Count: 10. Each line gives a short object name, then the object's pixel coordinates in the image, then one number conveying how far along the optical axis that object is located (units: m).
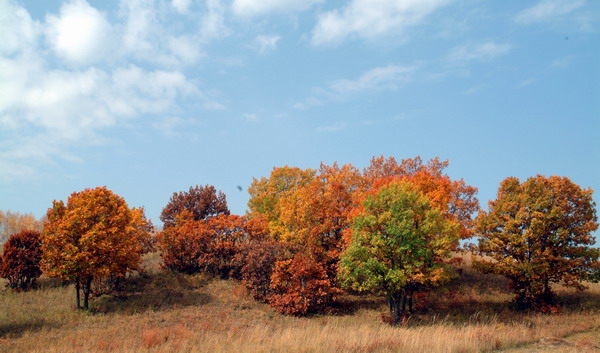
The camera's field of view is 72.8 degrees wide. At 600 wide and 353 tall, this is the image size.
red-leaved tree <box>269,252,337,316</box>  36.66
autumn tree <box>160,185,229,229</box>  58.12
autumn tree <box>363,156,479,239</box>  40.31
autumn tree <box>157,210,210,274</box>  48.62
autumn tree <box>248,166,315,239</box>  58.09
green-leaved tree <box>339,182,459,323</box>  32.53
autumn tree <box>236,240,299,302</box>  40.72
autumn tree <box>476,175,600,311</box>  34.69
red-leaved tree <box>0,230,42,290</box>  42.12
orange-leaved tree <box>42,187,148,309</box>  36.00
